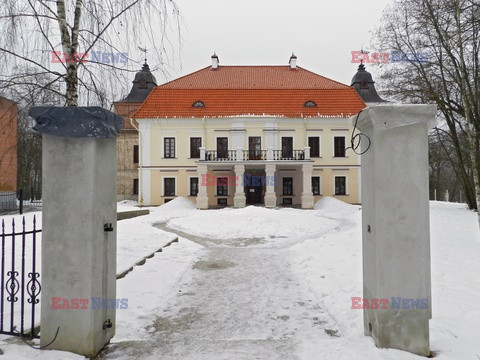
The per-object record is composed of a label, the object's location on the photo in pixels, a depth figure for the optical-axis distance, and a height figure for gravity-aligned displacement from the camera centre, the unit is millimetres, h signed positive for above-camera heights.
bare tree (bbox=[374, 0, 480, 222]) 12094 +5467
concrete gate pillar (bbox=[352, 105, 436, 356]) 3057 -389
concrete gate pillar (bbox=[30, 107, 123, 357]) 3070 -399
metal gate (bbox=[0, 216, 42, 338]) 3277 -1556
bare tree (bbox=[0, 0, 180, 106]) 4465 +2145
